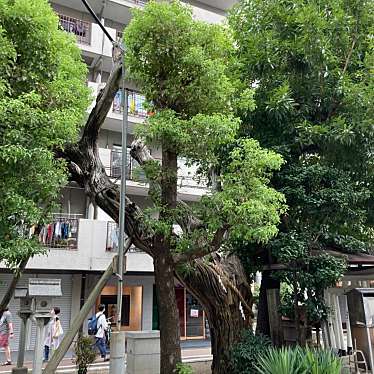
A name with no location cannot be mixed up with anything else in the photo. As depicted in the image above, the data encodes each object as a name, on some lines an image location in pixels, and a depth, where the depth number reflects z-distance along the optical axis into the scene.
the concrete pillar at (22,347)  9.17
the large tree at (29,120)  5.74
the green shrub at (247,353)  8.12
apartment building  14.99
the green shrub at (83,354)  9.16
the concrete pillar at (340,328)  9.41
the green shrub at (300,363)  6.04
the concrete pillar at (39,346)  7.69
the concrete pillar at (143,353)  9.59
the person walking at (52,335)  12.50
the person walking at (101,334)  12.70
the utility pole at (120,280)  5.71
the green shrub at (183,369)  7.16
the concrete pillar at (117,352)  5.66
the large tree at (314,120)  8.34
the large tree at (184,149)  6.72
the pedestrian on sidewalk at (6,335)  12.43
